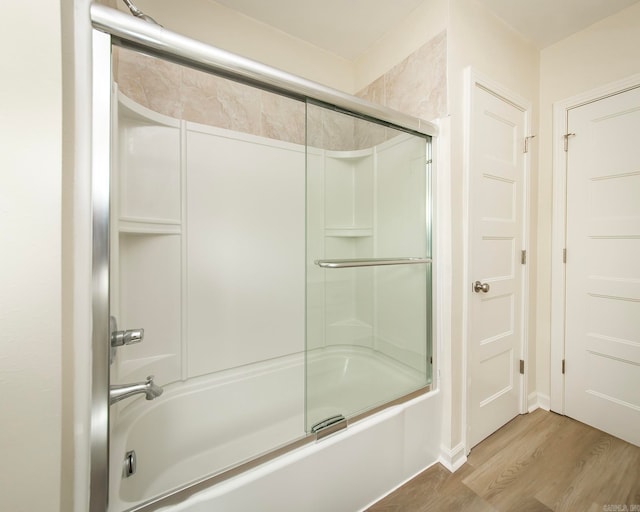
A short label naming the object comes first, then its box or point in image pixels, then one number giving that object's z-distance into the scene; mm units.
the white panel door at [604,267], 1364
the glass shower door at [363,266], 1042
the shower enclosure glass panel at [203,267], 1132
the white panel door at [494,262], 1372
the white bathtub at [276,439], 842
